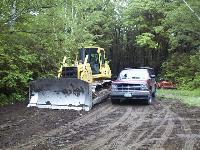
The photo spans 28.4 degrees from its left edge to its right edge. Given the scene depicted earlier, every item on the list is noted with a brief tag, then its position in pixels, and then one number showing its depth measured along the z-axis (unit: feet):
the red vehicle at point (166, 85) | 111.70
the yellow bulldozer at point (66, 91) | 55.93
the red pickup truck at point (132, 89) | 62.13
